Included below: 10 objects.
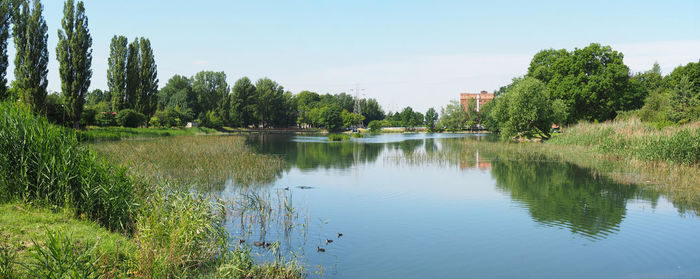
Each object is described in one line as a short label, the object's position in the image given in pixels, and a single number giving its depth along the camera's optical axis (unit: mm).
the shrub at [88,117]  51750
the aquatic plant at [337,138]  64750
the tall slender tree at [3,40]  38719
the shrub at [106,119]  56219
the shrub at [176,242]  6980
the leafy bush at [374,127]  107400
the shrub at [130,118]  57156
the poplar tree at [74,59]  46375
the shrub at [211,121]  94362
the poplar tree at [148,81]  66250
